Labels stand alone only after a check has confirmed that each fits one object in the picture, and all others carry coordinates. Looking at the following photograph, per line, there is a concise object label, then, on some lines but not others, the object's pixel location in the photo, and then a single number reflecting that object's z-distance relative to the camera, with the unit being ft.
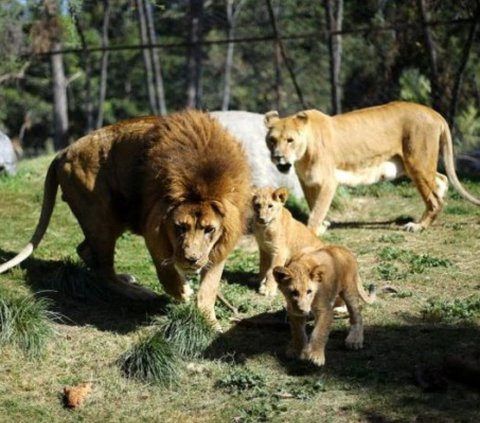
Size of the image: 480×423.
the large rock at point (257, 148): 35.24
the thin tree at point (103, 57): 97.86
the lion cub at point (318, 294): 18.06
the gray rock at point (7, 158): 42.37
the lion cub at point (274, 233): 23.78
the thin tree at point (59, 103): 91.97
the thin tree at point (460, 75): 37.96
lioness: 31.83
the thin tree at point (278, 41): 41.45
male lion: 19.51
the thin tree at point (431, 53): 39.70
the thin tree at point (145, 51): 91.18
